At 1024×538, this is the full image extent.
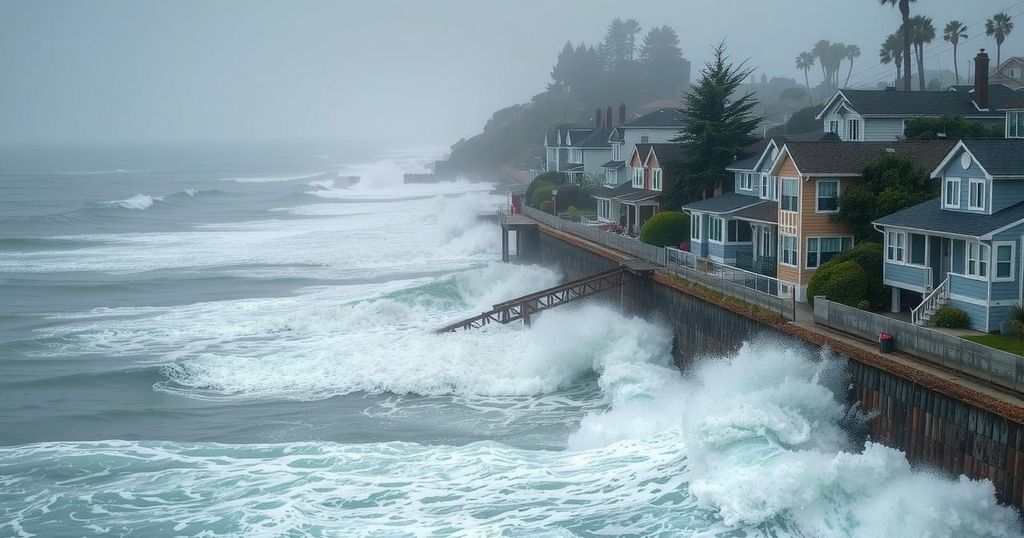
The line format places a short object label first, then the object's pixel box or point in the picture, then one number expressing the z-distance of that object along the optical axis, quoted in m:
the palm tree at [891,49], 85.00
